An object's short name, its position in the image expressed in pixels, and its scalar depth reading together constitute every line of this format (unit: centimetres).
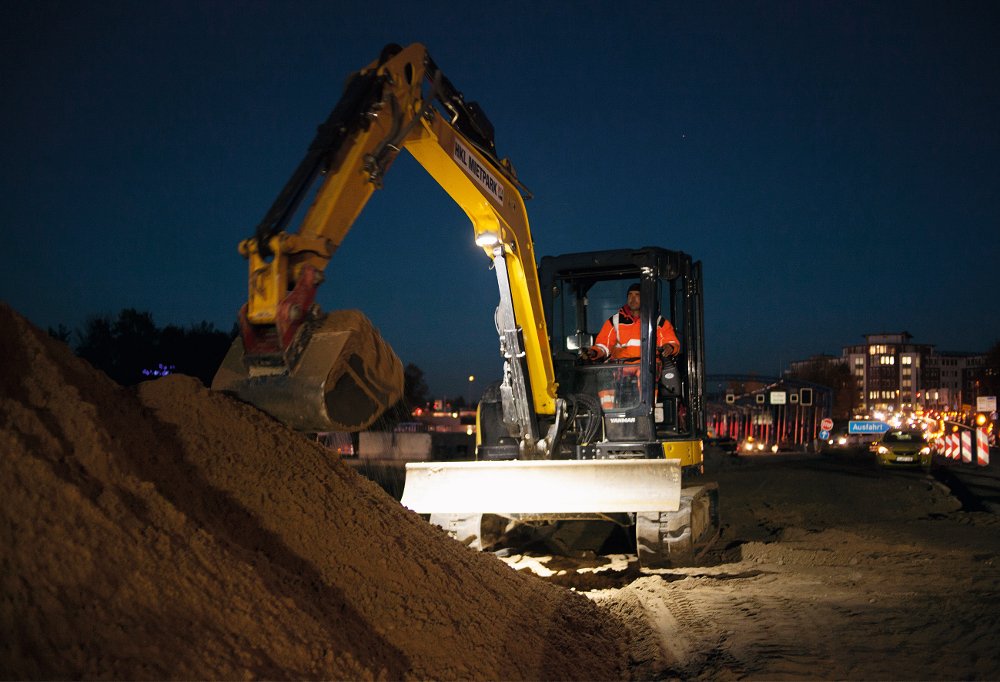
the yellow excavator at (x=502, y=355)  476
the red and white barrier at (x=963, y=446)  2153
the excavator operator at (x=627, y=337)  836
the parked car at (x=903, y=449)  2272
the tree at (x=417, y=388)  6391
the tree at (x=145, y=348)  3438
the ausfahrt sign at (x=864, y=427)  3191
